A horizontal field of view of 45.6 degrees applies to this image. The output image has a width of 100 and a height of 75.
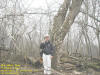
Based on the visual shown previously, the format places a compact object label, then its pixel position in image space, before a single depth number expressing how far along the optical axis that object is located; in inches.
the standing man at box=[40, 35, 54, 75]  200.2
